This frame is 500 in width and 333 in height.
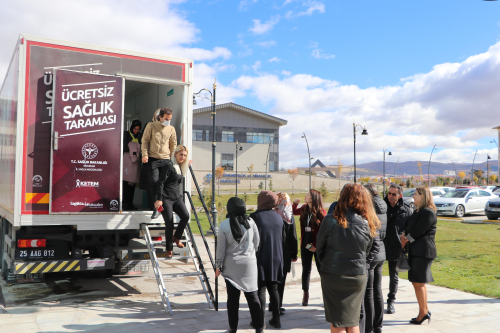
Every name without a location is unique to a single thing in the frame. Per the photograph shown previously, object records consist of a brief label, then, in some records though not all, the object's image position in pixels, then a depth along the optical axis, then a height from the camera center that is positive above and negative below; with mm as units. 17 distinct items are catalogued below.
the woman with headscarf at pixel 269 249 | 4883 -865
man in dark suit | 5562 -606
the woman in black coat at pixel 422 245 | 5133 -860
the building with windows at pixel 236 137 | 64938 +6224
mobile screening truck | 5660 +276
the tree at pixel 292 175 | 61488 +70
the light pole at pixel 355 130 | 30797 +3441
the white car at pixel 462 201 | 21969 -1344
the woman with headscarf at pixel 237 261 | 4527 -943
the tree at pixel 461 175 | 99231 +347
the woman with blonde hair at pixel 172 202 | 6048 -394
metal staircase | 5742 -1349
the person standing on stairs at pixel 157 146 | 6230 +436
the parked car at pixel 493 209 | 19438 -1522
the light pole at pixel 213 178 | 14628 -106
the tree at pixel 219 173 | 52772 +265
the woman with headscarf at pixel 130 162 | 7020 +213
